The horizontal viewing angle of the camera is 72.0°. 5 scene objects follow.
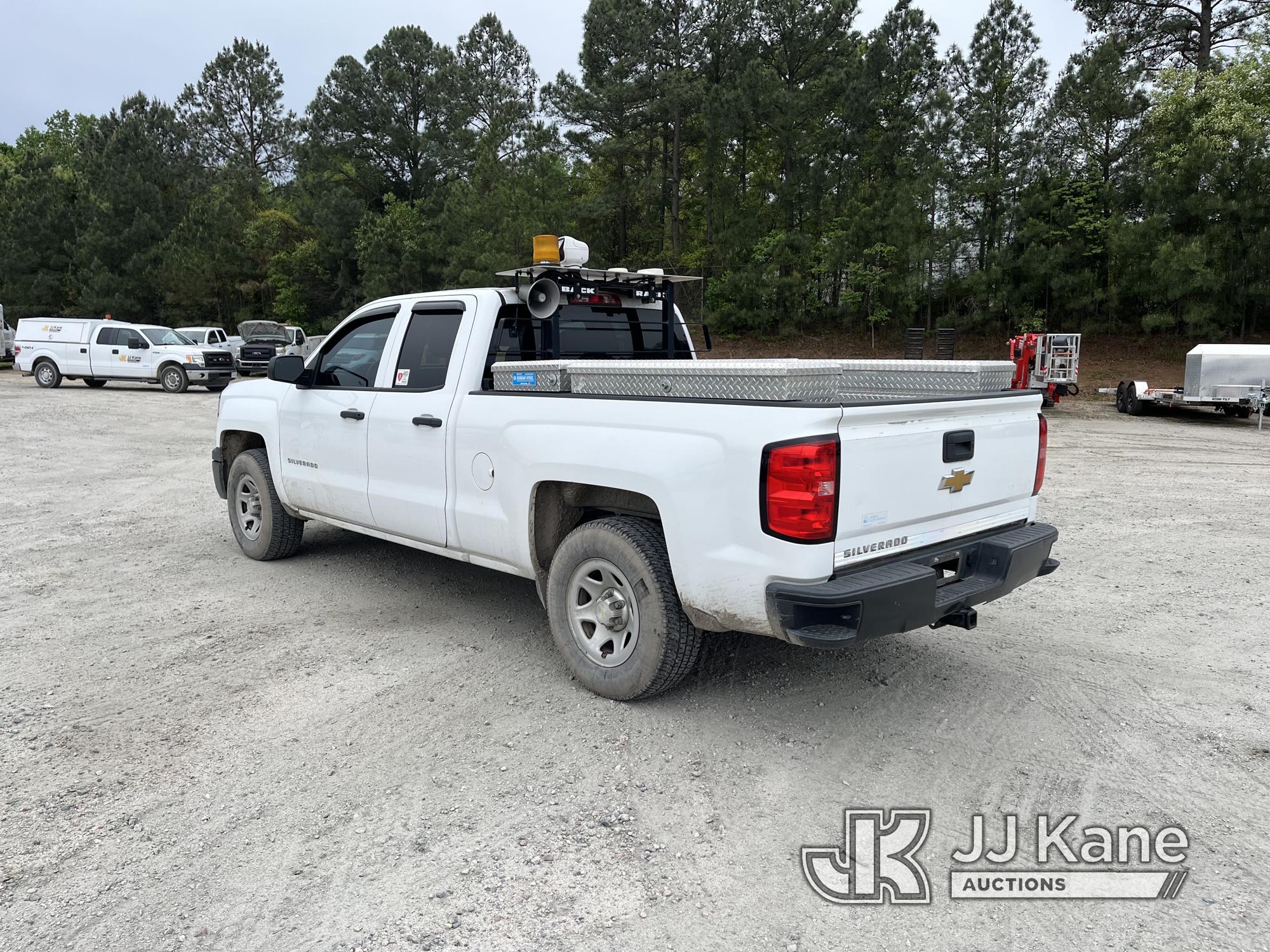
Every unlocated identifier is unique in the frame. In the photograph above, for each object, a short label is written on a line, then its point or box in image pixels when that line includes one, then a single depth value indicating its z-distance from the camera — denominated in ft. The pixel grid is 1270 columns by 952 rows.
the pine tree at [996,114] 91.91
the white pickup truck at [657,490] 10.78
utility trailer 55.31
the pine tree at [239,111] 170.30
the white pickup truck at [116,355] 81.87
